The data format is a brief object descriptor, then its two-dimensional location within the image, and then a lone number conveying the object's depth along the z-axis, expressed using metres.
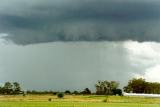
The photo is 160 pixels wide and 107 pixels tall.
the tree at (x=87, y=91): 174.62
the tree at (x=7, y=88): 176.62
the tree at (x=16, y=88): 175.38
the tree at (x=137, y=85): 183.62
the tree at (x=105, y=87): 178.50
